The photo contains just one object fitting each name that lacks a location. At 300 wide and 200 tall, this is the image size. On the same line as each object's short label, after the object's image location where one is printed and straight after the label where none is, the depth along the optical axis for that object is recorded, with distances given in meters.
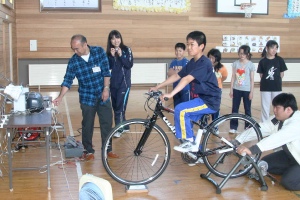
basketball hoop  10.90
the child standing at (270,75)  5.80
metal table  3.33
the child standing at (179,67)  5.31
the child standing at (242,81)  5.80
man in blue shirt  4.32
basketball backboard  10.80
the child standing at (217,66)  5.80
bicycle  3.60
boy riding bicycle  3.58
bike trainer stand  3.58
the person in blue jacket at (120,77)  5.45
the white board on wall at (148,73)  10.76
